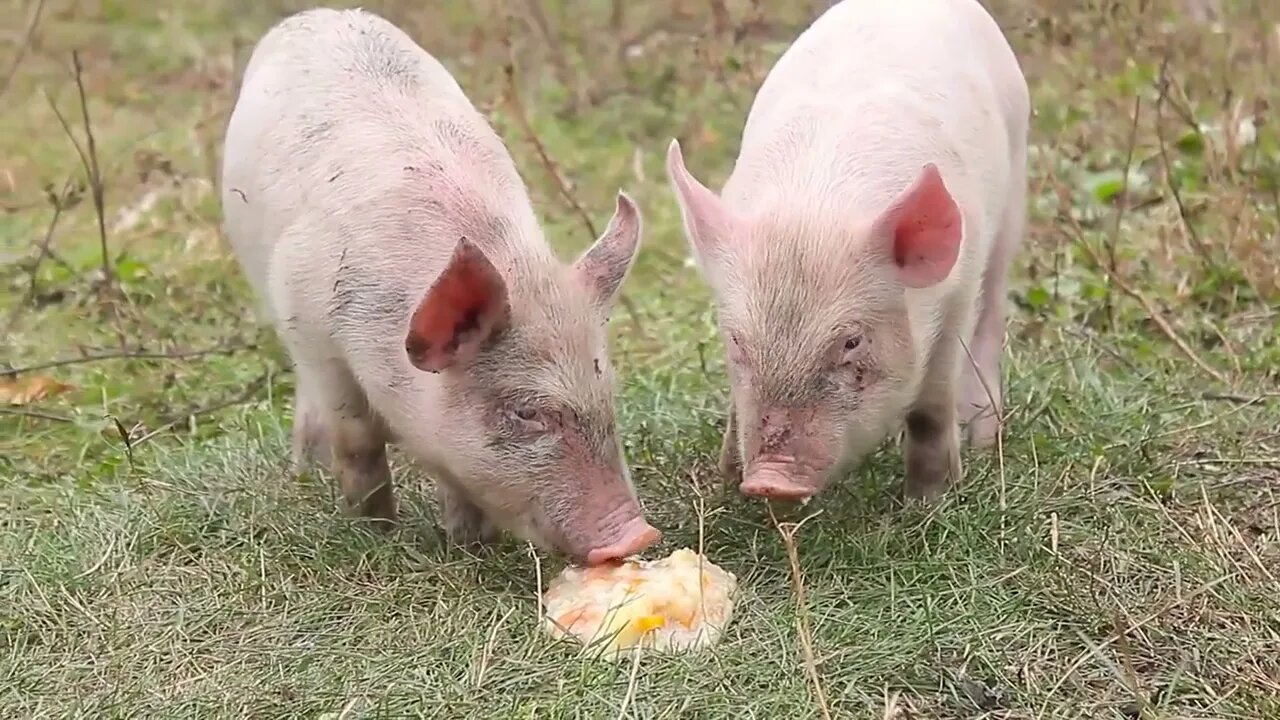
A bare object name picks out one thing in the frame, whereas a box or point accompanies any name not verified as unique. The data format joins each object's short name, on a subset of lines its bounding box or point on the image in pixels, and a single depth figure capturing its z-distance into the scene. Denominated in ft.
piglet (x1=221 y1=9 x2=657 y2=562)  10.44
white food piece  9.95
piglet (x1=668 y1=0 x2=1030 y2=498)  10.68
